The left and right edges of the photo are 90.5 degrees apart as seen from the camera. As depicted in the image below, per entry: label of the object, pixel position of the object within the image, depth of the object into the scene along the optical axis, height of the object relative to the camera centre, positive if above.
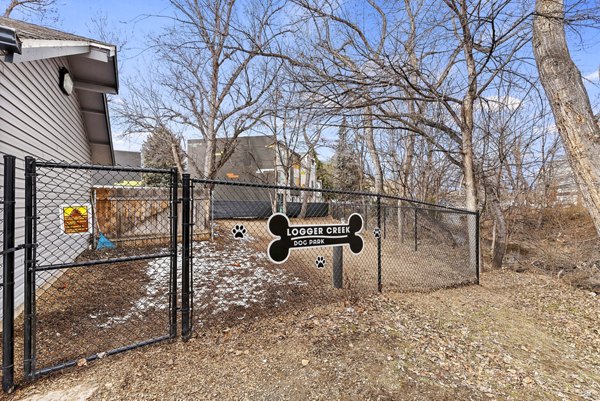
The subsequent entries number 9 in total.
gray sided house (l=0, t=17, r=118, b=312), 3.40 +1.62
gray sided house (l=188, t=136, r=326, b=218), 18.97 +2.47
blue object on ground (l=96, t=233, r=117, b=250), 7.12 -0.99
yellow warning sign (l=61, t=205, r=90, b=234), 2.87 -0.16
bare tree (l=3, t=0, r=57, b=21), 10.62 +7.23
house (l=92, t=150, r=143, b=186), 25.97 +3.99
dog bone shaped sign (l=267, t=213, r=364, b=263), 3.03 -0.39
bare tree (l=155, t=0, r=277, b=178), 11.02 +3.83
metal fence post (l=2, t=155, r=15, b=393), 1.93 -0.52
